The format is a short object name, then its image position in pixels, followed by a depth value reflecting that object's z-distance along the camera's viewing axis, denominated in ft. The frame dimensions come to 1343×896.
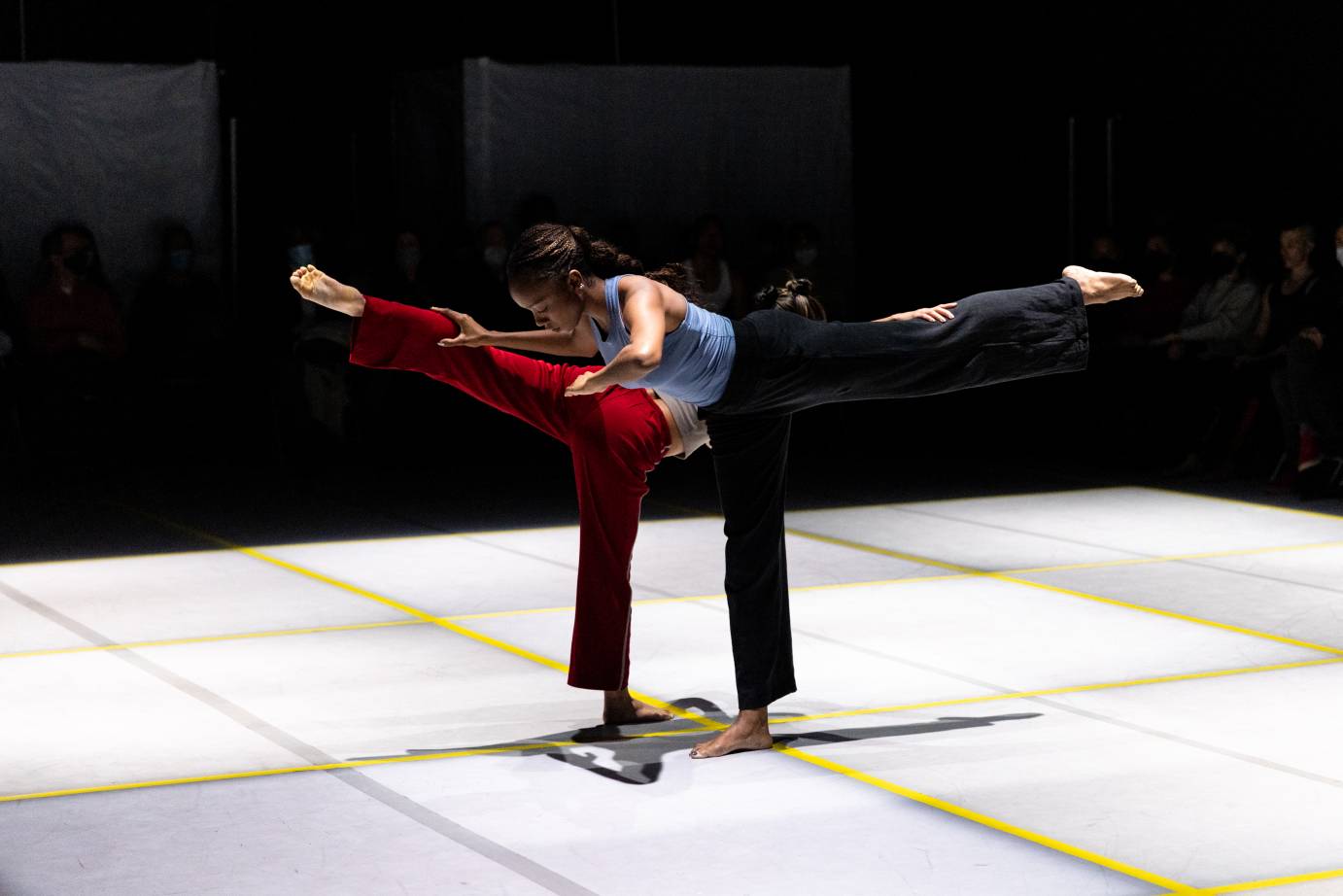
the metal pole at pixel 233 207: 38.65
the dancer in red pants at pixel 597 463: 16.07
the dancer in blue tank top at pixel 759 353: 14.93
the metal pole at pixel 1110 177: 41.45
